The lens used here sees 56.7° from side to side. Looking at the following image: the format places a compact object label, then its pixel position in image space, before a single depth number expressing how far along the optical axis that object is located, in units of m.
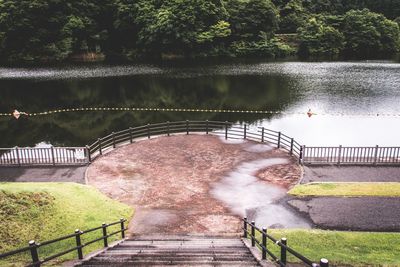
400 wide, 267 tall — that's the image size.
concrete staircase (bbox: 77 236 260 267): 9.05
